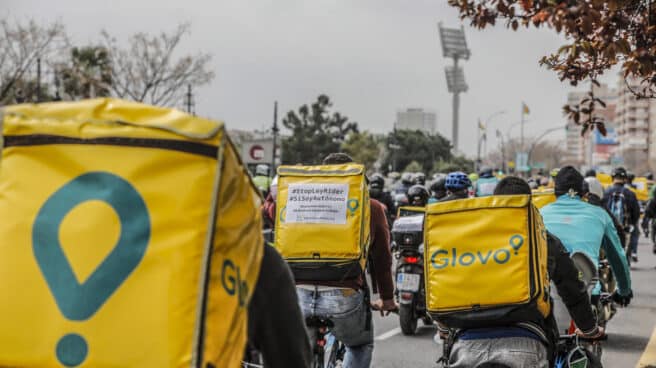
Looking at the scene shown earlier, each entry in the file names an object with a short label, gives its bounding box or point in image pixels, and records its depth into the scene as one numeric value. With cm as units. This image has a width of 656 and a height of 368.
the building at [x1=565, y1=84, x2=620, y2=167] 12834
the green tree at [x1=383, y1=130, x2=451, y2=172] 9794
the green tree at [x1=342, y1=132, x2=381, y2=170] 9006
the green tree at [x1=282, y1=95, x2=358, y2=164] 8094
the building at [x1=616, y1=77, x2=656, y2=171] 13738
